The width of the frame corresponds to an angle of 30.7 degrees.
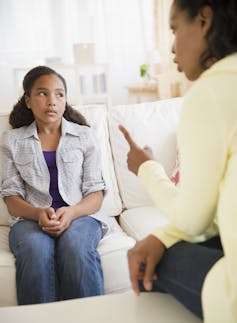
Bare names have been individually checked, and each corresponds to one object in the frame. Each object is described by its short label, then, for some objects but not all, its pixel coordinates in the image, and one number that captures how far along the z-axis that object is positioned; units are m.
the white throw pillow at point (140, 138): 1.97
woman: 0.70
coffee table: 0.89
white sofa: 1.83
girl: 1.41
